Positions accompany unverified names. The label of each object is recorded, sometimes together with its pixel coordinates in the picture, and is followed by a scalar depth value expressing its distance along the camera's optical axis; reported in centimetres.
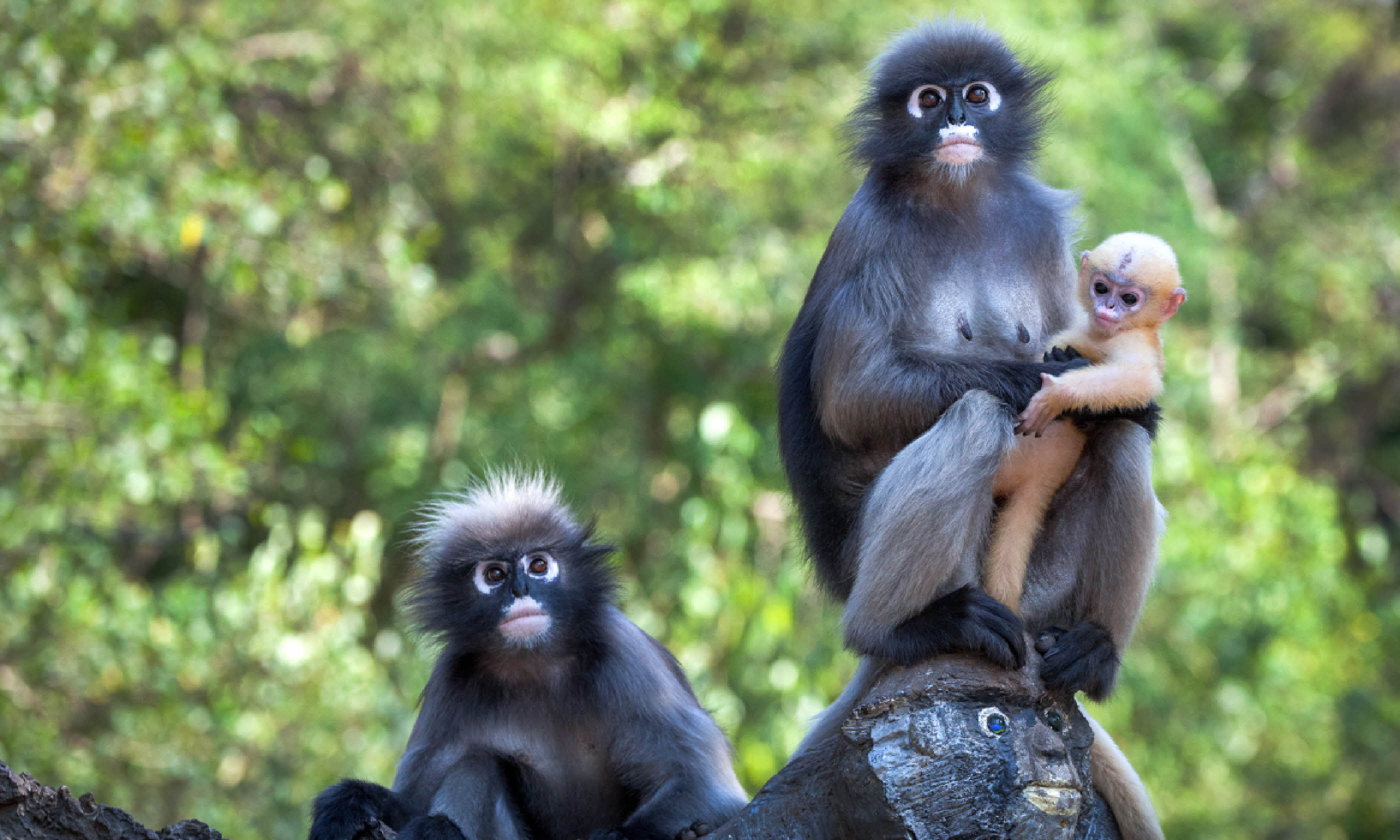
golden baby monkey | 728
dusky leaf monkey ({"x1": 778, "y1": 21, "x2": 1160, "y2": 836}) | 732
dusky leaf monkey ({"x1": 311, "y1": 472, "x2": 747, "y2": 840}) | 830
